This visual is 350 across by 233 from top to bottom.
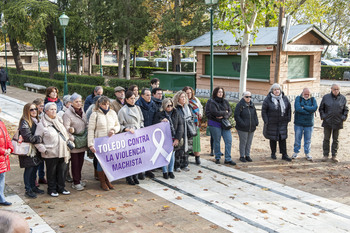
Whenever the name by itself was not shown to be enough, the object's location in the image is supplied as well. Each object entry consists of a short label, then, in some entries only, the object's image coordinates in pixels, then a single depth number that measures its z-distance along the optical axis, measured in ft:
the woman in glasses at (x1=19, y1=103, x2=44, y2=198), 22.48
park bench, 85.36
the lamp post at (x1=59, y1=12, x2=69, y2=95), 61.67
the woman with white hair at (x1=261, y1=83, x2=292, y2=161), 31.12
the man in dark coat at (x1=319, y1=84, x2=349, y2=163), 30.45
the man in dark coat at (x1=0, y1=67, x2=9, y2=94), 81.43
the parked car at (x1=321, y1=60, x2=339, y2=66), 151.24
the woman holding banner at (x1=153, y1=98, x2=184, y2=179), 27.12
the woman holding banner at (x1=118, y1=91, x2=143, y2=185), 25.50
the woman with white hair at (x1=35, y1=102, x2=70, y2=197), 22.70
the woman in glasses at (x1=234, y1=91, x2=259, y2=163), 30.63
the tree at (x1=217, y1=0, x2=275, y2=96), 45.39
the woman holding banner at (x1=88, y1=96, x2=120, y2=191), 23.89
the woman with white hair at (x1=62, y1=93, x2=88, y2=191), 23.90
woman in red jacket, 21.02
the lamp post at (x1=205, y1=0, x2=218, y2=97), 40.42
